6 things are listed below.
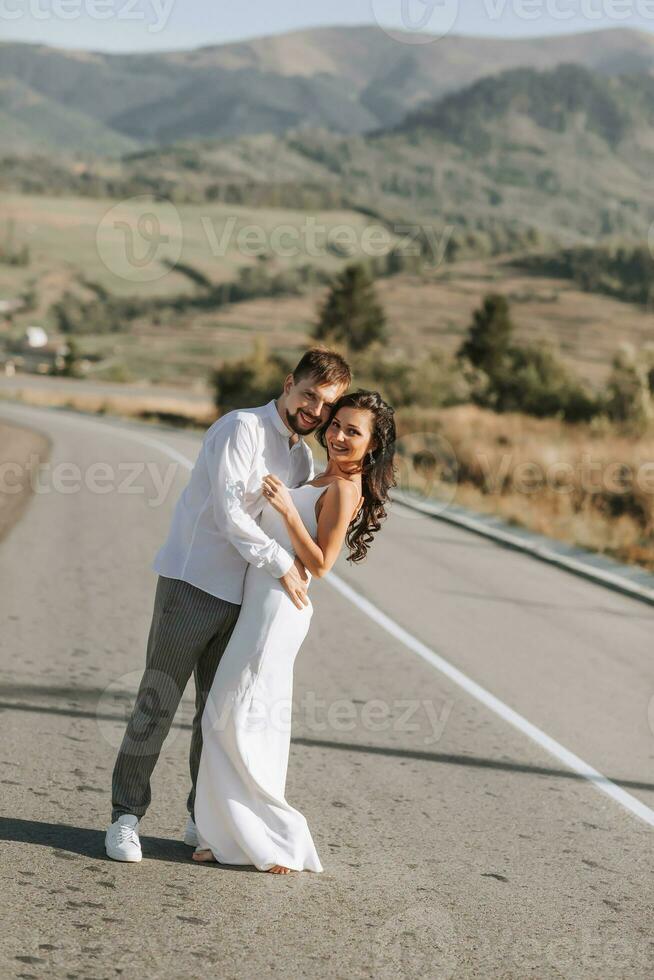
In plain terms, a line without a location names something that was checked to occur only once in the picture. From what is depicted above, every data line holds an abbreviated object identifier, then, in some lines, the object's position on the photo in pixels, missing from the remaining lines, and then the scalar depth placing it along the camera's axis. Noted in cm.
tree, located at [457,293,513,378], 7881
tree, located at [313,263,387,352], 8581
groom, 484
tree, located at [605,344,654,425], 4100
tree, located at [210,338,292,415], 5088
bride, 485
